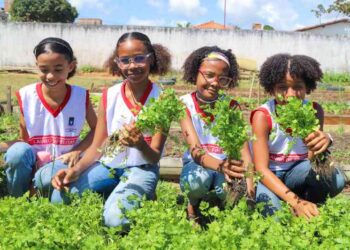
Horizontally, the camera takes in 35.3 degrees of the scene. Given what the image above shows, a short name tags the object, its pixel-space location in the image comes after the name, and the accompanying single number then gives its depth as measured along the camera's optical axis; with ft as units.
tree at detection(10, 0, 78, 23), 149.07
